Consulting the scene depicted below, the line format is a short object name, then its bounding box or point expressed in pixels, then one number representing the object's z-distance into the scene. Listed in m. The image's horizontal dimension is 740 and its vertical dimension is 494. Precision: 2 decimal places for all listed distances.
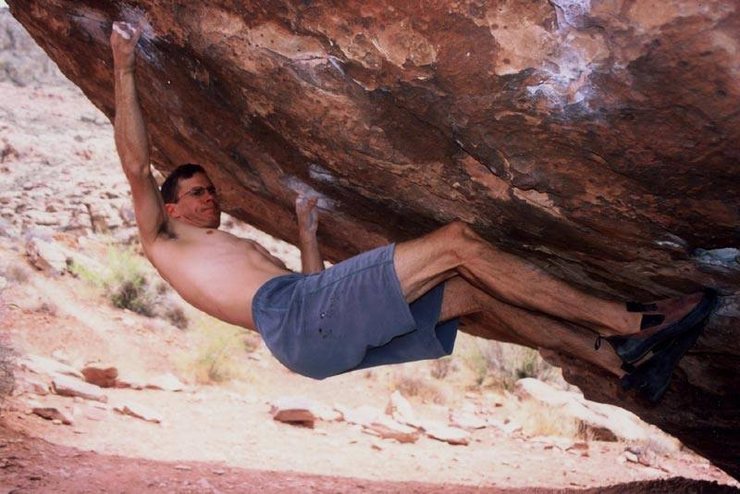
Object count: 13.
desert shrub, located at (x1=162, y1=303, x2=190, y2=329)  11.91
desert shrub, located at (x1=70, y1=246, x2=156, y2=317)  11.76
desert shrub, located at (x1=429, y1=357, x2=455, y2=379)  11.40
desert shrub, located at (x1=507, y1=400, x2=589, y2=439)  8.30
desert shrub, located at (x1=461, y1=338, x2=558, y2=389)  10.97
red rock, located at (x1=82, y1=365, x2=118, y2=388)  7.64
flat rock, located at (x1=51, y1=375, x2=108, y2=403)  6.68
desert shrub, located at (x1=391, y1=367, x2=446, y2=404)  10.14
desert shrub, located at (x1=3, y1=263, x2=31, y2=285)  10.71
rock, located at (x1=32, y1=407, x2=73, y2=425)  5.93
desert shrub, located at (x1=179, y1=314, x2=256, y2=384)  9.71
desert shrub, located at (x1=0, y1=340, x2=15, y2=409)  5.88
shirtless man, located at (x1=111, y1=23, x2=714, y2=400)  2.87
